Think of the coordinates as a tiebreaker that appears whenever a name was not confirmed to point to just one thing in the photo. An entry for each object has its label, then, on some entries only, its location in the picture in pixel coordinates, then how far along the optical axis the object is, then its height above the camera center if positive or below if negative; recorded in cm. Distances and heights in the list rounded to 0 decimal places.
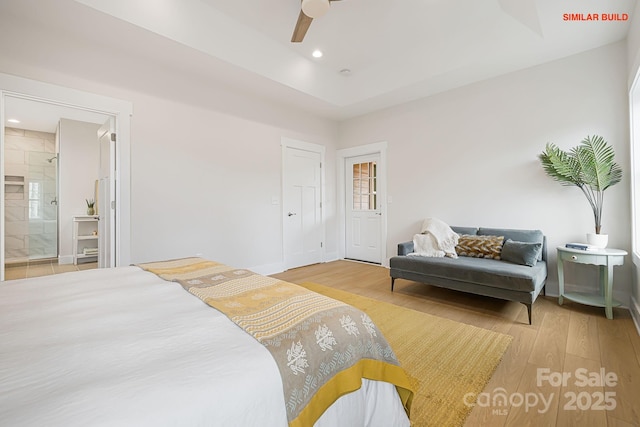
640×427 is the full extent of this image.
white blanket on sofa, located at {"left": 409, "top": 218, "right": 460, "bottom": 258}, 338 -33
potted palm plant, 269 +45
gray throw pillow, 279 -39
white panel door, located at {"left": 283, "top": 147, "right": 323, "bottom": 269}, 460 +13
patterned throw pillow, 313 -36
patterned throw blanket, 84 -43
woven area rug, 149 -100
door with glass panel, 495 +9
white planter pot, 268 -24
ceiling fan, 218 +167
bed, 60 -41
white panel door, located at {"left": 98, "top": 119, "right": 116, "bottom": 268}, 295 +17
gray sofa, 253 -56
